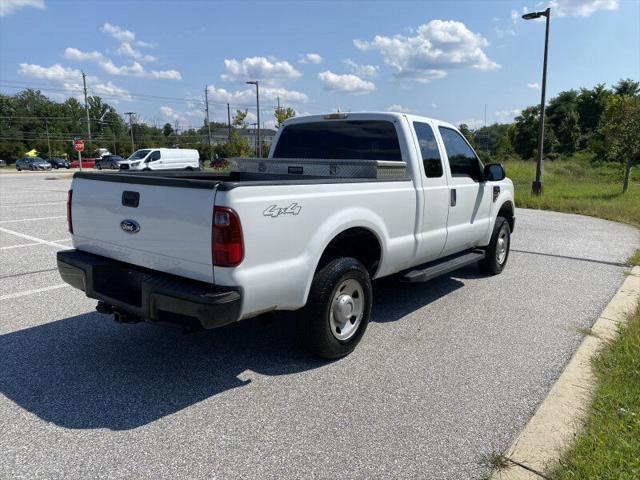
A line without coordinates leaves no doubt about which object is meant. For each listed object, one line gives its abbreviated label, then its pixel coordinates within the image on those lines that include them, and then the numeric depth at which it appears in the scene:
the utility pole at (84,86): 69.43
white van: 32.19
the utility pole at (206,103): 82.12
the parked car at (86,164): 62.71
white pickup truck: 3.01
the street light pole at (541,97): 16.78
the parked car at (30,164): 51.91
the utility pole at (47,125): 80.80
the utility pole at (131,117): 89.26
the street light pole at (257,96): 44.06
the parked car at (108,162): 48.91
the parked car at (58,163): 59.19
